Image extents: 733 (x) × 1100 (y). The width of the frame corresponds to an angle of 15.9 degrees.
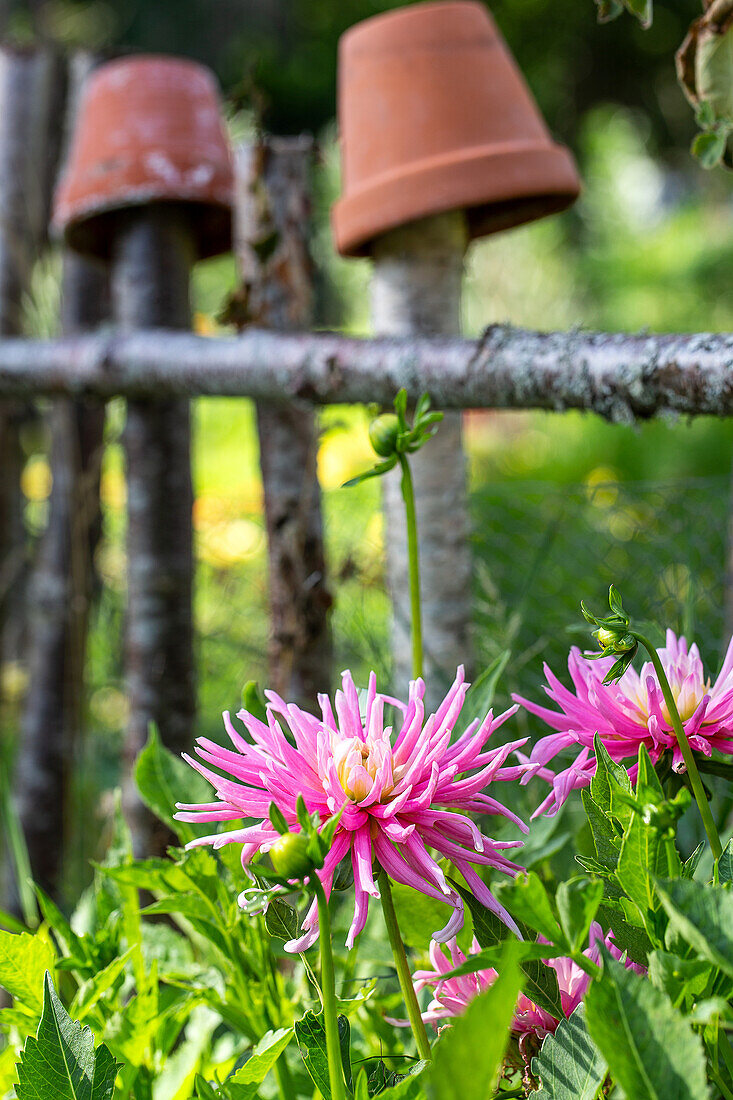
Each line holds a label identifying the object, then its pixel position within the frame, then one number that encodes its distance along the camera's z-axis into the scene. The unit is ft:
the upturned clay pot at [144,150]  5.54
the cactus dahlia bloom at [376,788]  3.07
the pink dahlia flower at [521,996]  3.47
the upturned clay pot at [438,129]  4.89
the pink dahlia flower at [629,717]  3.37
